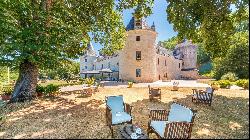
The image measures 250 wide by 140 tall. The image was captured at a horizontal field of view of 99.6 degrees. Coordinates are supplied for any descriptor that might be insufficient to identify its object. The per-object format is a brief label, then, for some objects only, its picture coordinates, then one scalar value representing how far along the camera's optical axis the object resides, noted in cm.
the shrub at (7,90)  869
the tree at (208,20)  720
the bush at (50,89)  878
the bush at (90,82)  947
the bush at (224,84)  1181
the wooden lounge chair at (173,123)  336
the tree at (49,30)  650
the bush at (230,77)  1653
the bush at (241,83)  1209
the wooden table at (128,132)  343
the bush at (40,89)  875
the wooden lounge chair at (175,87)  981
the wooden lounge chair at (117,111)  416
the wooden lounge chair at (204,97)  626
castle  1770
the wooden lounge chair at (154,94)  704
